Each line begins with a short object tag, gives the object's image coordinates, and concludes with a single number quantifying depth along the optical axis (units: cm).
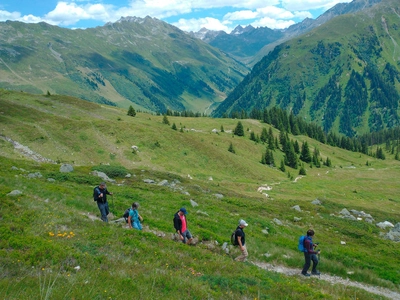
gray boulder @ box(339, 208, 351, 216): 3997
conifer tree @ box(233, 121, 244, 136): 11112
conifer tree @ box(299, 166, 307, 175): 8769
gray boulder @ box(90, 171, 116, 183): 3619
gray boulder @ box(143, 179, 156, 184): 3884
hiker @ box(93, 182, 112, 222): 1959
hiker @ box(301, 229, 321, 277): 1786
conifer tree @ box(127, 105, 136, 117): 9644
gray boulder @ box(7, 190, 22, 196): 1972
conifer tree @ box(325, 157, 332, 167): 11319
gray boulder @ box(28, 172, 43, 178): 3031
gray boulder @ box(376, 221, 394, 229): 3677
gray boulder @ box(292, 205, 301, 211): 3757
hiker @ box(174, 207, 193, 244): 1797
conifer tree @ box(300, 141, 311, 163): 11274
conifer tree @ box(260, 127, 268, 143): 11469
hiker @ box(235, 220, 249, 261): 1745
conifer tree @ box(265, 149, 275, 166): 8788
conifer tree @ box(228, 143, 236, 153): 8452
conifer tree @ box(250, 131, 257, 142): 10808
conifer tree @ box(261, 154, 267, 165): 8669
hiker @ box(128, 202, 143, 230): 1883
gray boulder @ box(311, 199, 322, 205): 4462
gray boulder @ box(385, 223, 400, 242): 3094
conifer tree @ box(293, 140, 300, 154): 11959
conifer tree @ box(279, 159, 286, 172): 8494
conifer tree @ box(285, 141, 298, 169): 9781
